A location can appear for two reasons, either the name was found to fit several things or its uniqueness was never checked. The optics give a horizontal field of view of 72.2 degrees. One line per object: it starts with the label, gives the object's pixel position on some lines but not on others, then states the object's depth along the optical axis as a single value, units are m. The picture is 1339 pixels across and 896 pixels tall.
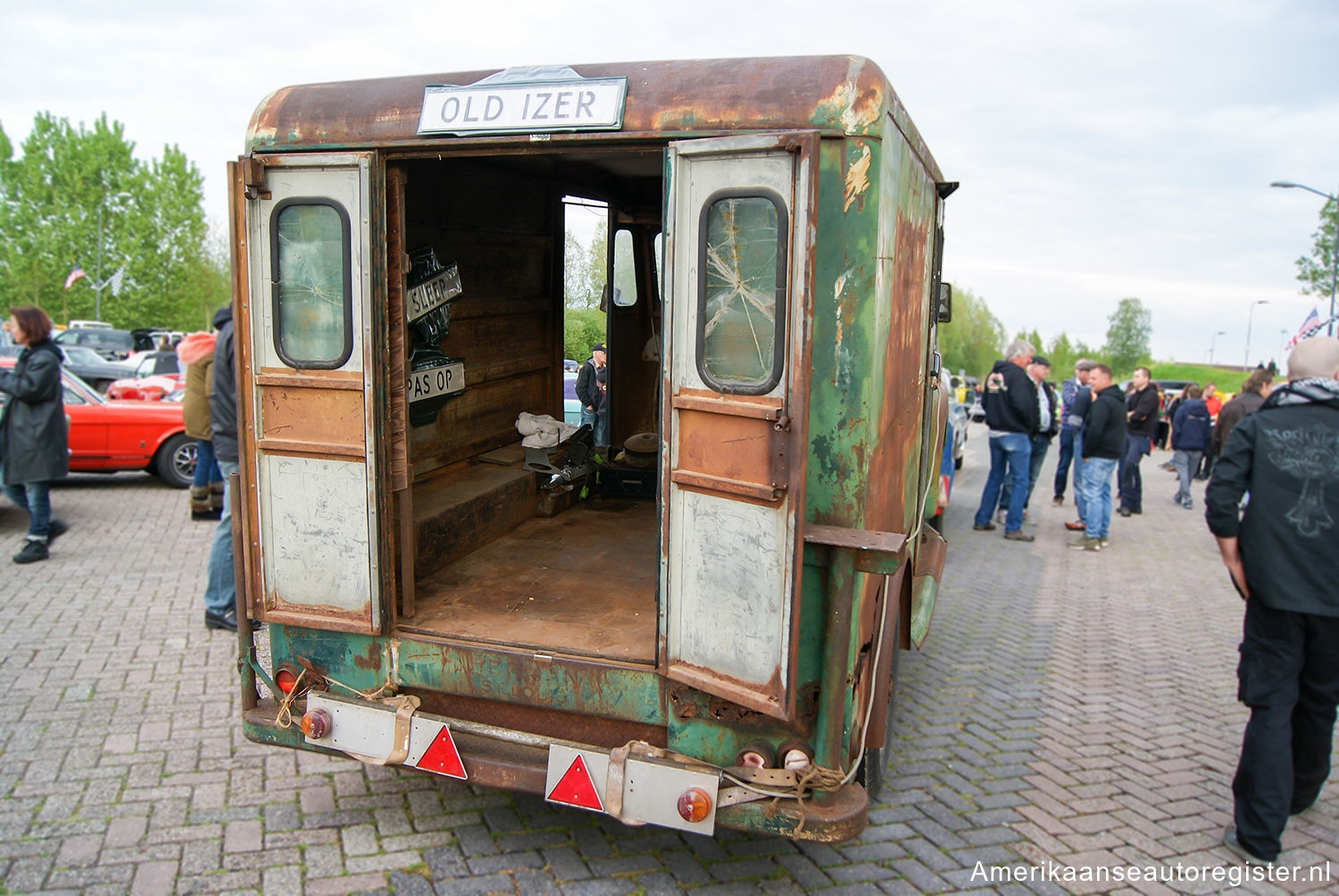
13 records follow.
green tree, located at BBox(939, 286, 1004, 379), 99.00
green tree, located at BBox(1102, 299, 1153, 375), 101.06
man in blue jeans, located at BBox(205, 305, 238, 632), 5.67
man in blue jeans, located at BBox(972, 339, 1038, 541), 9.62
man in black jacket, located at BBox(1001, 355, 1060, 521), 10.23
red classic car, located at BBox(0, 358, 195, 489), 9.98
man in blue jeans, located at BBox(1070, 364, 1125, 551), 9.17
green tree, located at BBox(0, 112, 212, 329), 40.69
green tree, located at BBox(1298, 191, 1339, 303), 47.55
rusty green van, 2.91
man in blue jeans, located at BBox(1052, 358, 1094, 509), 9.85
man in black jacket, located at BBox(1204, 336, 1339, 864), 3.59
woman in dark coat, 7.07
